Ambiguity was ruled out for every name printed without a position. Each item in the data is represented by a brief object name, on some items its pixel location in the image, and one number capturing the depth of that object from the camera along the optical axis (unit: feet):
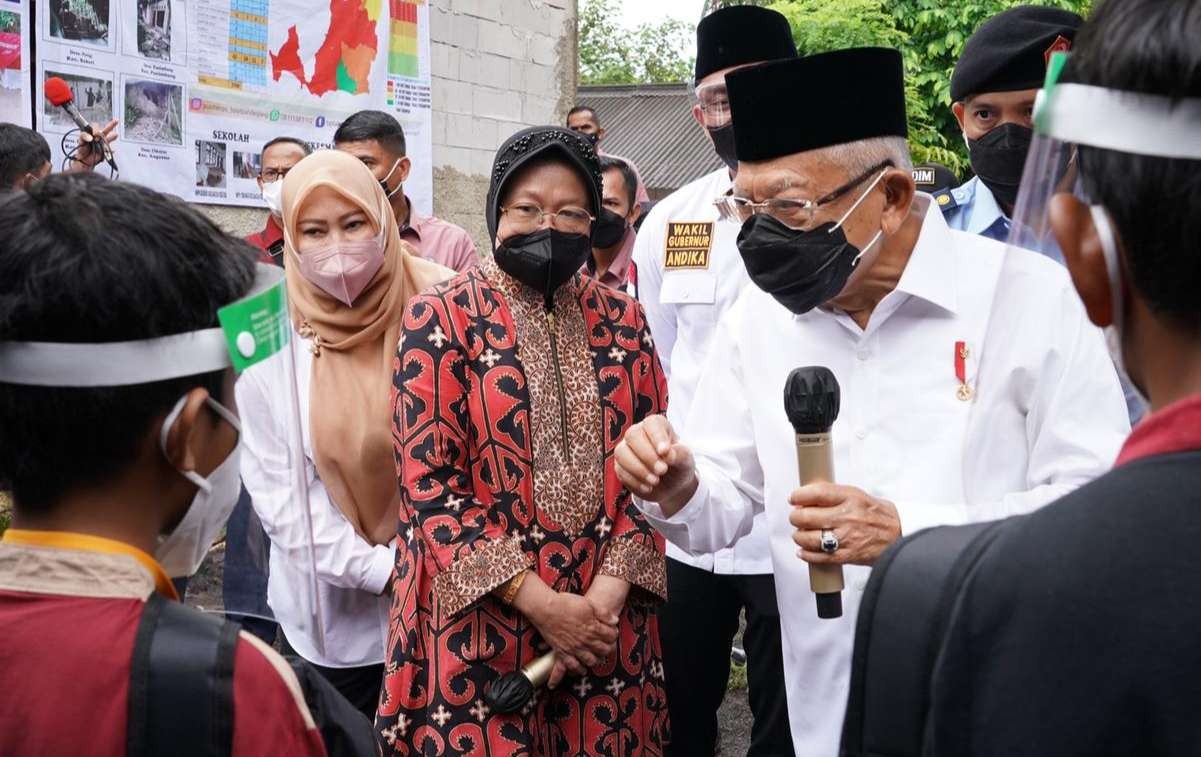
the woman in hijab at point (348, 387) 11.24
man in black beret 12.07
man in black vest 3.34
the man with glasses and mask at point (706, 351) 12.10
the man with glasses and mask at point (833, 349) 8.34
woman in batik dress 9.55
